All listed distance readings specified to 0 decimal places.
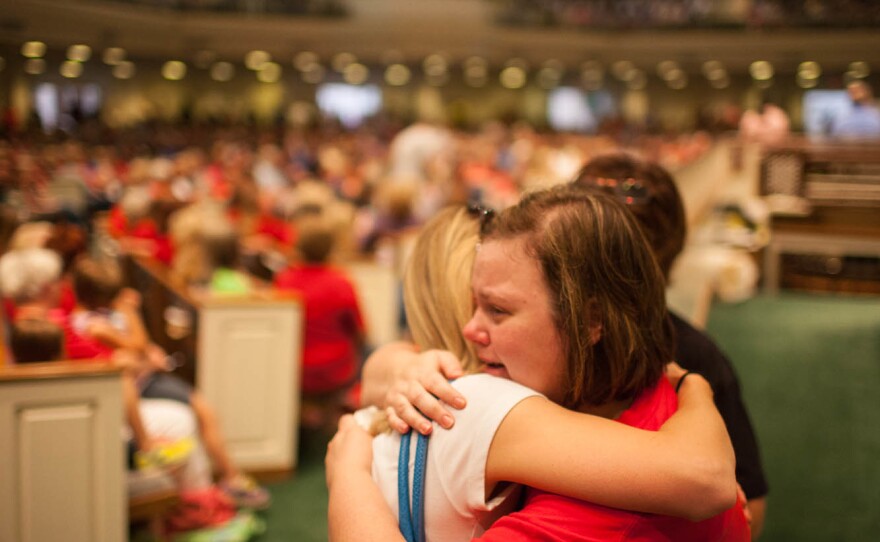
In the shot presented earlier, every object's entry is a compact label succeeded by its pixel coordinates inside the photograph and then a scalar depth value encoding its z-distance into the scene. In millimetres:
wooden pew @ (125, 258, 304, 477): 4746
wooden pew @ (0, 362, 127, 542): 2789
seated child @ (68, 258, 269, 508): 3691
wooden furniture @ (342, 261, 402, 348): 6406
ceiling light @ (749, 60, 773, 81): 27156
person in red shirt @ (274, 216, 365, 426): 5090
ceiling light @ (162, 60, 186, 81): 13452
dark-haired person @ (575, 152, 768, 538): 1712
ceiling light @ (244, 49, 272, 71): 26500
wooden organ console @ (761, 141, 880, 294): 7438
